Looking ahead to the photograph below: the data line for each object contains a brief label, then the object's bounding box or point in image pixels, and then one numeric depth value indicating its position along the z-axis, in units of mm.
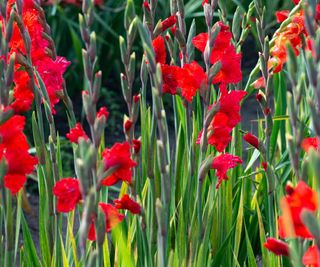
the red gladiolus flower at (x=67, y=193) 5578
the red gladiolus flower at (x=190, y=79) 5939
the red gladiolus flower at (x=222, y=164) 5982
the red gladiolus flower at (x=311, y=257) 5186
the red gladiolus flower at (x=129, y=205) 5771
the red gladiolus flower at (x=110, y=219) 5615
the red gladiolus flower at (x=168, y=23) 6357
